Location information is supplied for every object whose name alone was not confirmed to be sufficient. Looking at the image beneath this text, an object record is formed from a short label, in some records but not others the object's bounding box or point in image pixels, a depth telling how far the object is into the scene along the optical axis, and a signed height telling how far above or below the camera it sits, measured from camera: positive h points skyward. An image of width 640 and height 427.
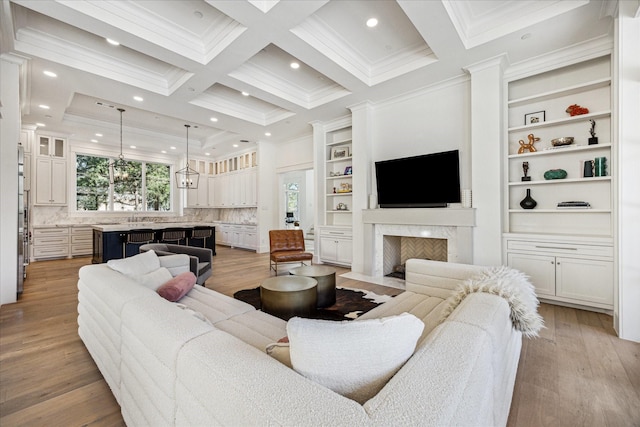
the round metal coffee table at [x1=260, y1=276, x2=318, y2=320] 2.61 -0.80
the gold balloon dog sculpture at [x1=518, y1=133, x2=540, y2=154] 3.71 +0.89
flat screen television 4.20 +0.52
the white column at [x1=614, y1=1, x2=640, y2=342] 2.49 +0.39
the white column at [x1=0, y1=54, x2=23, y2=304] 3.45 +0.53
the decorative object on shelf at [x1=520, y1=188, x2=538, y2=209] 3.69 +0.14
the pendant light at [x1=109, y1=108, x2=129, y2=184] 5.84 +0.81
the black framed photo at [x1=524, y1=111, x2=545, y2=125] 3.70 +1.25
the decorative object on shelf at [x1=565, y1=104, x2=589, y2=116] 3.38 +1.23
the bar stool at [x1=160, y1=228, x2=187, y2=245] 6.11 -0.45
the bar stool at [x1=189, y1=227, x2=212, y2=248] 6.63 -0.46
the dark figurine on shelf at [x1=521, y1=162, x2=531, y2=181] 3.76 +0.59
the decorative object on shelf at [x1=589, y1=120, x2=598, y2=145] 3.30 +0.92
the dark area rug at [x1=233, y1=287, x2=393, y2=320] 3.08 -1.09
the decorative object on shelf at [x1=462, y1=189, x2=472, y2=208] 3.92 +0.21
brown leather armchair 5.06 -0.58
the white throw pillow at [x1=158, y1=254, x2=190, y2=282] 2.82 -0.49
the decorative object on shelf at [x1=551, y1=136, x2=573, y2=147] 3.46 +0.88
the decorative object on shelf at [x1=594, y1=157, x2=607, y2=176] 3.24 +0.53
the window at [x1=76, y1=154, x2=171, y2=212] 7.54 +0.79
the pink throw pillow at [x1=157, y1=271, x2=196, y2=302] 2.22 -0.59
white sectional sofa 0.73 -0.50
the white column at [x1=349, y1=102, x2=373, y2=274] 5.00 +0.59
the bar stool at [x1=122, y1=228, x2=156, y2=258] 5.61 -0.45
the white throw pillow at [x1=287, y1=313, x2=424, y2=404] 0.90 -0.45
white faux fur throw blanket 1.64 -0.51
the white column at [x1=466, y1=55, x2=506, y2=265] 3.67 +0.75
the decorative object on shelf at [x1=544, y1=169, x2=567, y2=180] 3.49 +0.48
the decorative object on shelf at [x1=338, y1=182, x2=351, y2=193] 5.73 +0.53
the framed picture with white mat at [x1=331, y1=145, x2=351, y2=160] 5.80 +1.27
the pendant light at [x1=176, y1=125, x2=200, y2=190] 9.06 +1.15
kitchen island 5.41 -0.46
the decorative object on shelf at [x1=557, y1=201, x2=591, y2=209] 3.37 +0.09
